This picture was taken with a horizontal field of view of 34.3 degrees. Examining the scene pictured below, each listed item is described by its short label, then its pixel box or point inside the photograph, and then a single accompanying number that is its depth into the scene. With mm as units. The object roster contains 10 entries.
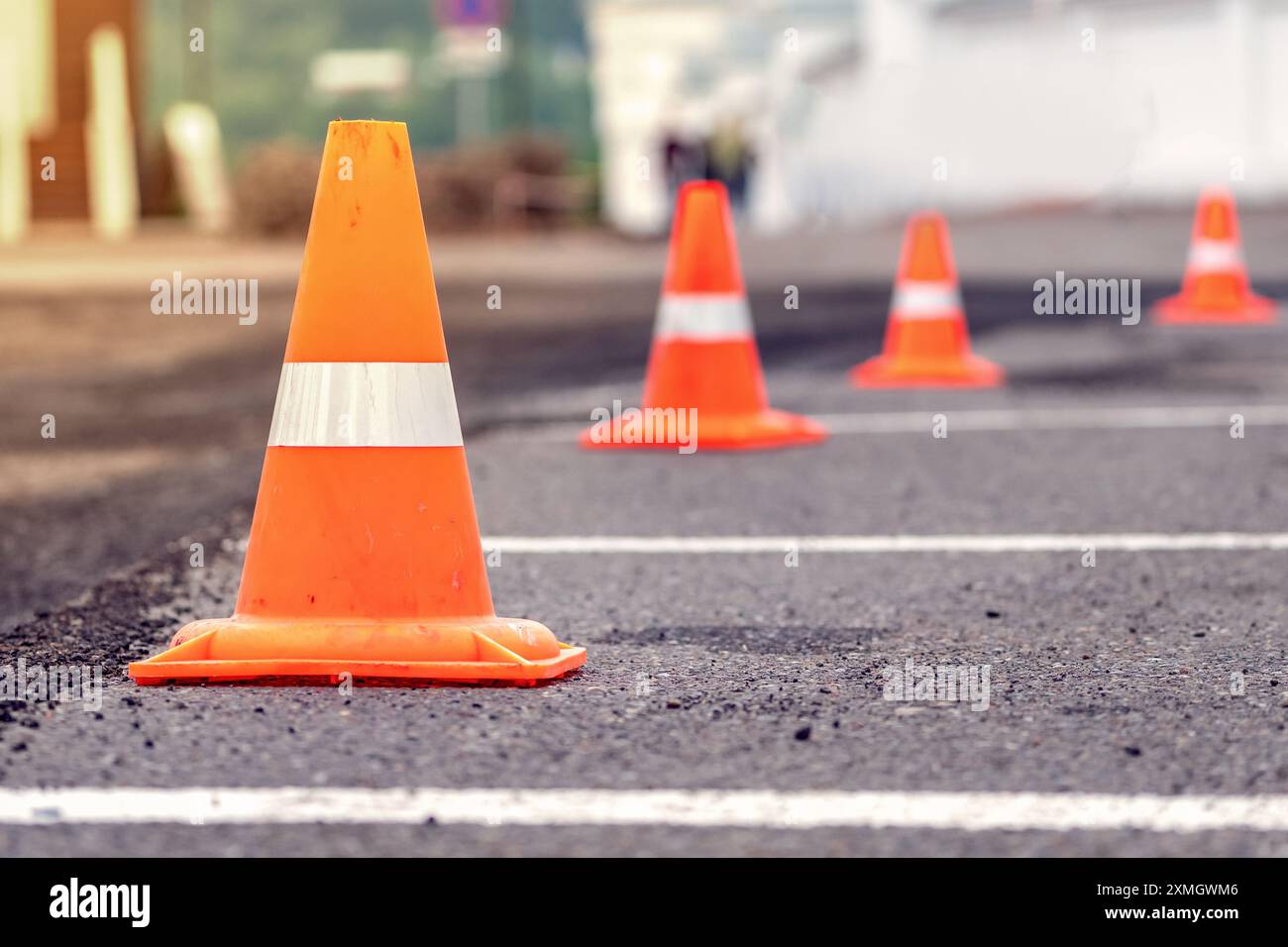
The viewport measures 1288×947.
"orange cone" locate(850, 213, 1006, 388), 9695
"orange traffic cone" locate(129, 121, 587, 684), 3758
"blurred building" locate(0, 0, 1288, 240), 33156
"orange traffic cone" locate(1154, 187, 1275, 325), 13258
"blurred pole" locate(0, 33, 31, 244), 36844
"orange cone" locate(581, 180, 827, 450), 7379
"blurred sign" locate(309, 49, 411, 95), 48656
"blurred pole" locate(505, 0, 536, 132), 36781
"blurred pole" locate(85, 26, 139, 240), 38625
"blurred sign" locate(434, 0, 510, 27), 40969
